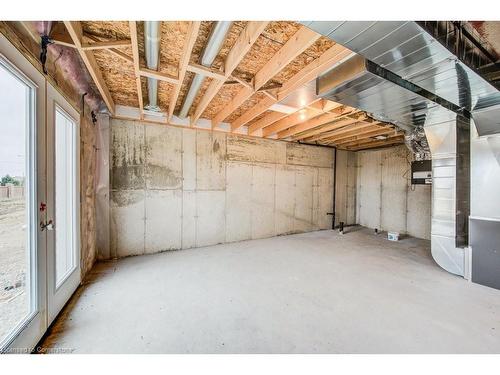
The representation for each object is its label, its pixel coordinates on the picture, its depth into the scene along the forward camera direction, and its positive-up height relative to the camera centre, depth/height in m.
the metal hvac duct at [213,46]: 1.53 +1.15
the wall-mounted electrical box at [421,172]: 4.18 +0.29
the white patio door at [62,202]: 1.77 -0.20
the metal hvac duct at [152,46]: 1.51 +1.15
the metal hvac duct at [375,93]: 1.83 +0.93
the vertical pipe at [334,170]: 6.02 +0.42
